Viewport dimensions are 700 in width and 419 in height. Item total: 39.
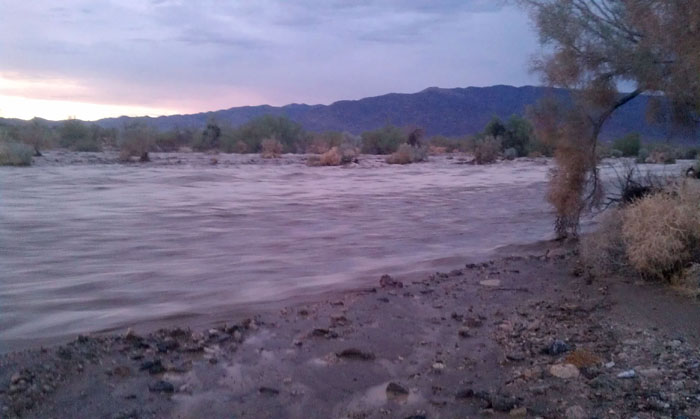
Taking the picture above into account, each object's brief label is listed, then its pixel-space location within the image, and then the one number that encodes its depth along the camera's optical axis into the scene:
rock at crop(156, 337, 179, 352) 6.88
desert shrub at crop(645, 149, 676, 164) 35.00
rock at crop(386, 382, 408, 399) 5.97
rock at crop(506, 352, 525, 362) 6.71
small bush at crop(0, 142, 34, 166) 28.31
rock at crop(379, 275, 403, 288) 9.86
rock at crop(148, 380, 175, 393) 5.86
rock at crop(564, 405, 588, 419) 5.30
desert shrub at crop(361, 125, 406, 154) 54.97
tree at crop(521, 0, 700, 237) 10.93
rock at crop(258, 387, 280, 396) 5.95
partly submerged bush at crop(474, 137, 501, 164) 42.56
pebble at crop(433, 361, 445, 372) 6.54
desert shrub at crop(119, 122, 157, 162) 35.97
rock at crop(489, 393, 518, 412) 5.54
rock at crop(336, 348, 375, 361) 6.90
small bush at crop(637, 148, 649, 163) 36.92
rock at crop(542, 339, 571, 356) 6.78
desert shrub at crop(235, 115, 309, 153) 52.03
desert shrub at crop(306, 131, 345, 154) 51.88
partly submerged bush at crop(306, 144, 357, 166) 38.22
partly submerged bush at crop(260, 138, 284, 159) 46.16
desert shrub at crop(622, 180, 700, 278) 8.91
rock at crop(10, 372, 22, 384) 5.86
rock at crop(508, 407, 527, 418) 5.43
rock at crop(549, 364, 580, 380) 6.15
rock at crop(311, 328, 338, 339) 7.48
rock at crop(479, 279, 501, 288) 9.97
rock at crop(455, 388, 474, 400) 5.84
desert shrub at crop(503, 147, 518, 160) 46.41
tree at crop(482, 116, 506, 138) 50.69
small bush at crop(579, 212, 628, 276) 10.18
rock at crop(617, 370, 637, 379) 6.03
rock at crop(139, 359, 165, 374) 6.29
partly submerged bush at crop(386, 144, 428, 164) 42.62
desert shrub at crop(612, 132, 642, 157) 42.88
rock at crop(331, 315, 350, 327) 7.93
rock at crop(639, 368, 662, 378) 6.03
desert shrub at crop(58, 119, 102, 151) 42.17
